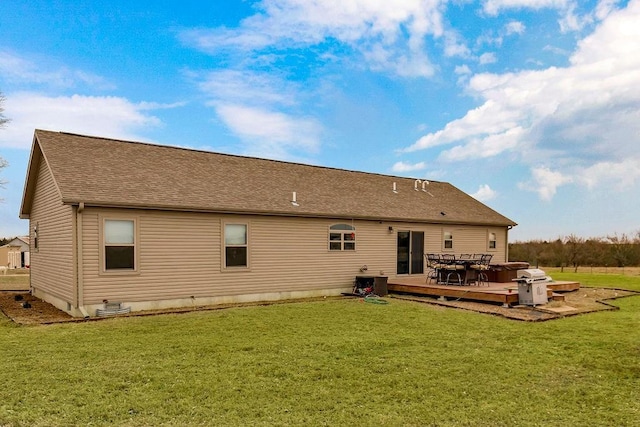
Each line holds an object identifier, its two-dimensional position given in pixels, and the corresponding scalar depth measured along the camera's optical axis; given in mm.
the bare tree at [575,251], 27219
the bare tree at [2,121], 22556
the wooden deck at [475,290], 11273
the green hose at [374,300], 11753
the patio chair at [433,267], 13875
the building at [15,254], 37125
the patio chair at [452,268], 13312
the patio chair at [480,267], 13148
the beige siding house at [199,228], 10117
